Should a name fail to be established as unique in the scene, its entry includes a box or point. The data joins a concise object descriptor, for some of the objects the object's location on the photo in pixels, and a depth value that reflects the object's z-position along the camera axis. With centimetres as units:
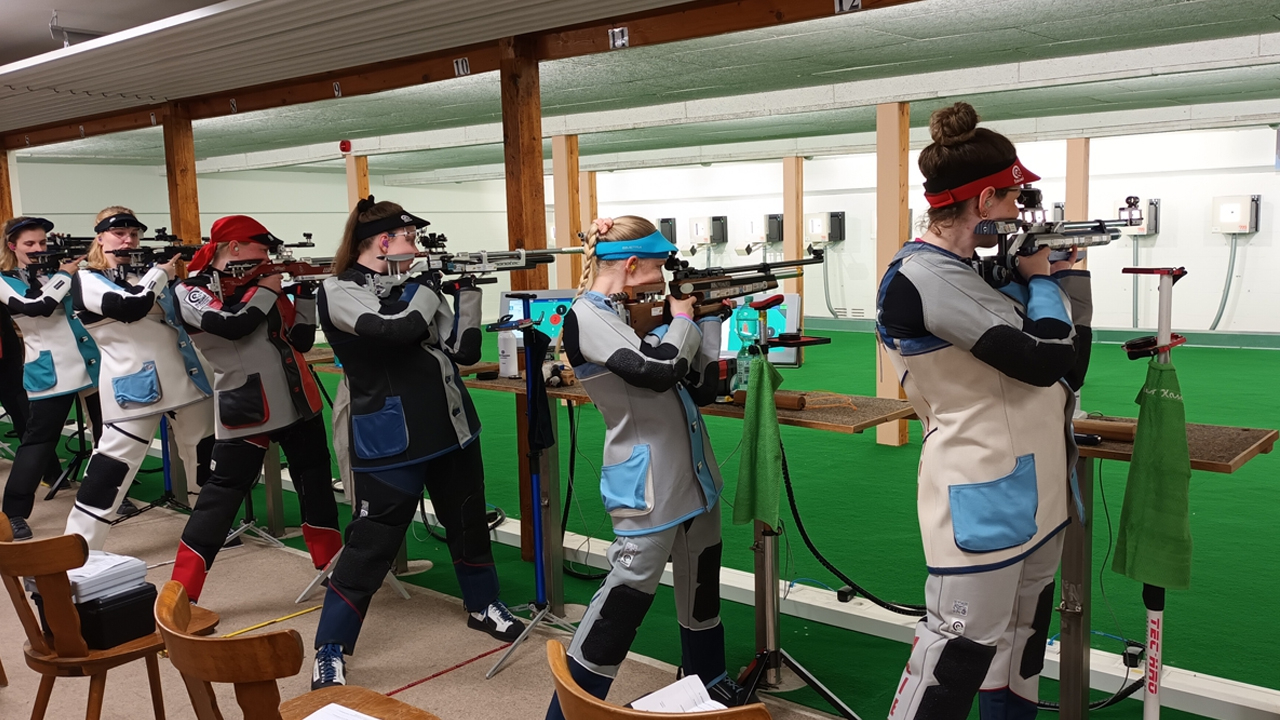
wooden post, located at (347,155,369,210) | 1138
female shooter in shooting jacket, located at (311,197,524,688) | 338
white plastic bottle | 451
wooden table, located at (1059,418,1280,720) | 258
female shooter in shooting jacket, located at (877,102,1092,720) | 212
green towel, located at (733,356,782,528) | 296
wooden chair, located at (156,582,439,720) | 170
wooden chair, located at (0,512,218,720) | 243
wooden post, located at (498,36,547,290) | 449
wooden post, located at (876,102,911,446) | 666
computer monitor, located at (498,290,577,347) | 454
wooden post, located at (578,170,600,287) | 1231
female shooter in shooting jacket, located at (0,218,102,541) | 548
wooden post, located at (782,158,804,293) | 1102
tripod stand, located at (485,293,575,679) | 368
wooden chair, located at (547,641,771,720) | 137
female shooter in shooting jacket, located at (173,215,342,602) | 403
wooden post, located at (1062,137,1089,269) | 1091
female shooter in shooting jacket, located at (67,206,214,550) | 442
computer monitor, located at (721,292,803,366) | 603
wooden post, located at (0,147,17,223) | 827
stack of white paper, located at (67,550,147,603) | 280
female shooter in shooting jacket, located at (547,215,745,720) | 269
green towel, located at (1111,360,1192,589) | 231
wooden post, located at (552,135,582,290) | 874
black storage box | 276
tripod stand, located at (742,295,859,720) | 316
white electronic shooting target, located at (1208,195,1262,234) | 1163
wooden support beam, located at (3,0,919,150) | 389
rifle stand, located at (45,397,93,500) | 630
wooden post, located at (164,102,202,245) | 641
